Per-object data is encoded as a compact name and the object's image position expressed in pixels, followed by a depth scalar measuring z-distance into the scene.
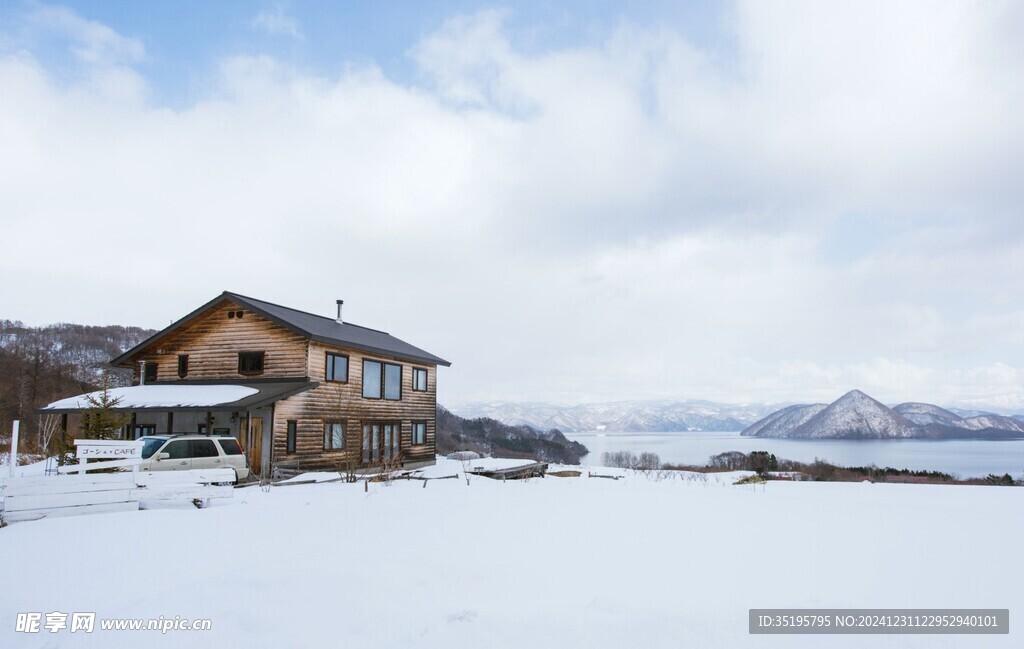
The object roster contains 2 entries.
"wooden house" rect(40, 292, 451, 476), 22.34
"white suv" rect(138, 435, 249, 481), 17.06
